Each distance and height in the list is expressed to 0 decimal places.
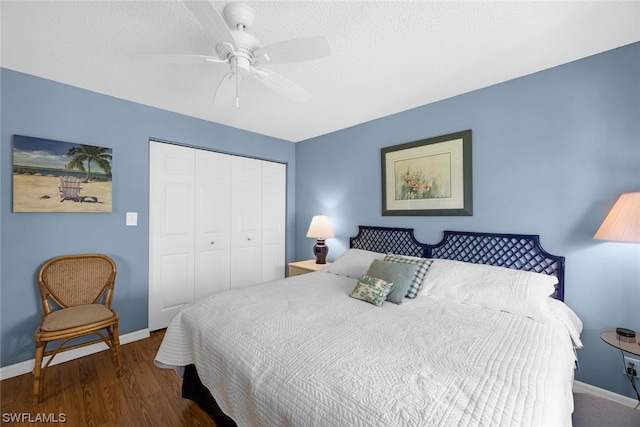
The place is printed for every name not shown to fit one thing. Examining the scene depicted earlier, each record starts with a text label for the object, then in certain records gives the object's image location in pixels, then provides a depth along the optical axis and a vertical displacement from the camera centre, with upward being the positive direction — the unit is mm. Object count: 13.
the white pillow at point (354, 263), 2646 -502
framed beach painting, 2128 +323
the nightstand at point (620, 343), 1449 -730
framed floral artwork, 2504 +394
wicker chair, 1891 -769
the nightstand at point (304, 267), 3245 -656
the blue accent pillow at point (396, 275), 1996 -480
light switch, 2676 -42
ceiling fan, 1294 +878
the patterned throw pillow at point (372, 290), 1938 -570
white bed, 907 -638
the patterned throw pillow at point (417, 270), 2119 -460
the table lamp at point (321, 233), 3398 -235
